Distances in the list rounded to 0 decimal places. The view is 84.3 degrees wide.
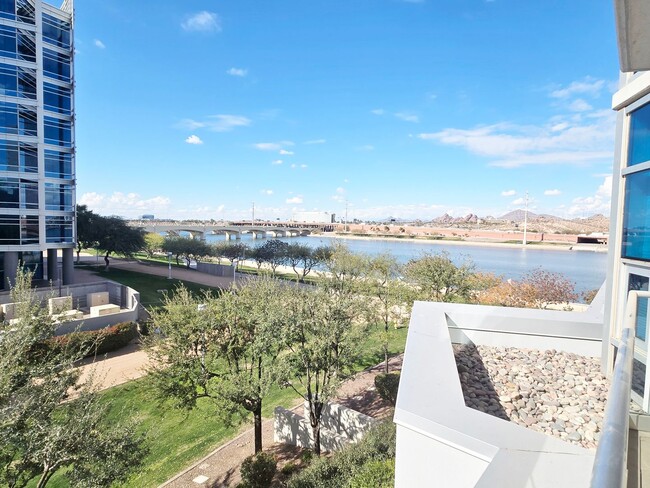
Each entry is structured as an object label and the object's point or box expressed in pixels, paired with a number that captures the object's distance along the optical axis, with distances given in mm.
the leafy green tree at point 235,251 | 41844
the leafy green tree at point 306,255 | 37009
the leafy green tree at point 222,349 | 9156
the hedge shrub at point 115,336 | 16114
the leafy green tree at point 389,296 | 17969
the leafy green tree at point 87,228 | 33875
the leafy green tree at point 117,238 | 34125
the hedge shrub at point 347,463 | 6270
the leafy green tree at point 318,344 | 9562
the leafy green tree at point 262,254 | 39312
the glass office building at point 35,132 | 21750
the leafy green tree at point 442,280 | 18266
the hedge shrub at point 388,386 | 11555
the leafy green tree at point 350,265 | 19581
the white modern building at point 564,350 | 1925
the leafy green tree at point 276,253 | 38559
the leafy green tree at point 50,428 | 5008
